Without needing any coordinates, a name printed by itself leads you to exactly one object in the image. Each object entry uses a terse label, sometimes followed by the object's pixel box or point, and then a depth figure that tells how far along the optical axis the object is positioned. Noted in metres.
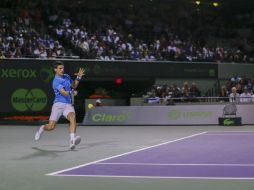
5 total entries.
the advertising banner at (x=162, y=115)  25.27
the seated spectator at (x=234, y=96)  26.06
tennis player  13.11
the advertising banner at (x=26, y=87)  29.59
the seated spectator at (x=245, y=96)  26.28
